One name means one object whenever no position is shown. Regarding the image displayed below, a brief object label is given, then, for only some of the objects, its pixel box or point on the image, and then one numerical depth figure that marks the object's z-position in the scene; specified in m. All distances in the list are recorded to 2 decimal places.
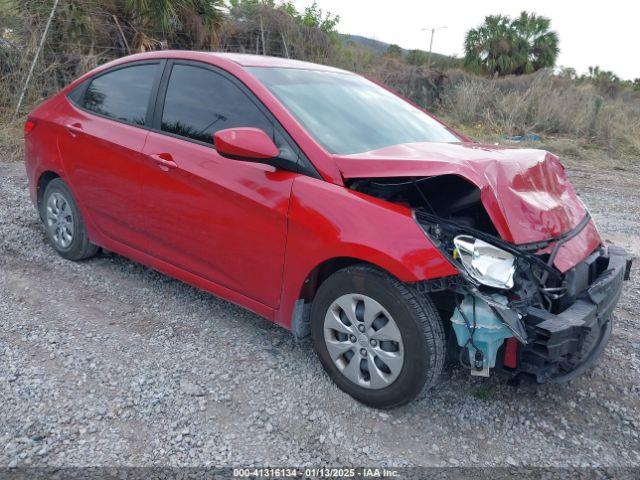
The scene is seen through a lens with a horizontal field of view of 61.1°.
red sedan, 2.52
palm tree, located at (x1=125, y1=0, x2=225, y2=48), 10.45
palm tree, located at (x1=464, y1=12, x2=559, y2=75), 29.92
